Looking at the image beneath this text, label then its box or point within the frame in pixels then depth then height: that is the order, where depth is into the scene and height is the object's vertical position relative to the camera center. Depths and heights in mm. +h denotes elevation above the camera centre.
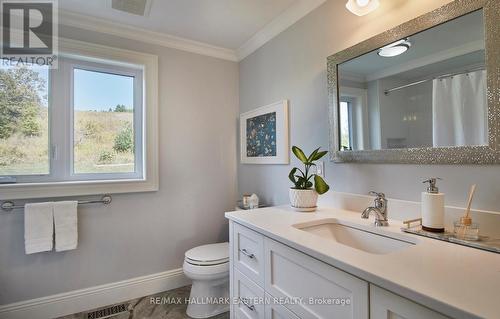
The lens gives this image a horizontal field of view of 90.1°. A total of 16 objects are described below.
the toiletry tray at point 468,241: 784 -270
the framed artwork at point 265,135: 1857 +242
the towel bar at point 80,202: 1615 -250
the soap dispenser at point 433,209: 931 -179
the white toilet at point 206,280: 1691 -796
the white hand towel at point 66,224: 1702 -394
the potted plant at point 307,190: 1377 -149
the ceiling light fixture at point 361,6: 1216 +771
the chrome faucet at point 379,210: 1080 -211
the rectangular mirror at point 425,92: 909 +309
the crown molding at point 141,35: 1797 +1069
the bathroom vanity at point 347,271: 563 -307
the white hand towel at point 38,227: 1623 -393
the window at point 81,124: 1723 +332
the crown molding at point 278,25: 1639 +1047
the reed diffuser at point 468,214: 870 -191
